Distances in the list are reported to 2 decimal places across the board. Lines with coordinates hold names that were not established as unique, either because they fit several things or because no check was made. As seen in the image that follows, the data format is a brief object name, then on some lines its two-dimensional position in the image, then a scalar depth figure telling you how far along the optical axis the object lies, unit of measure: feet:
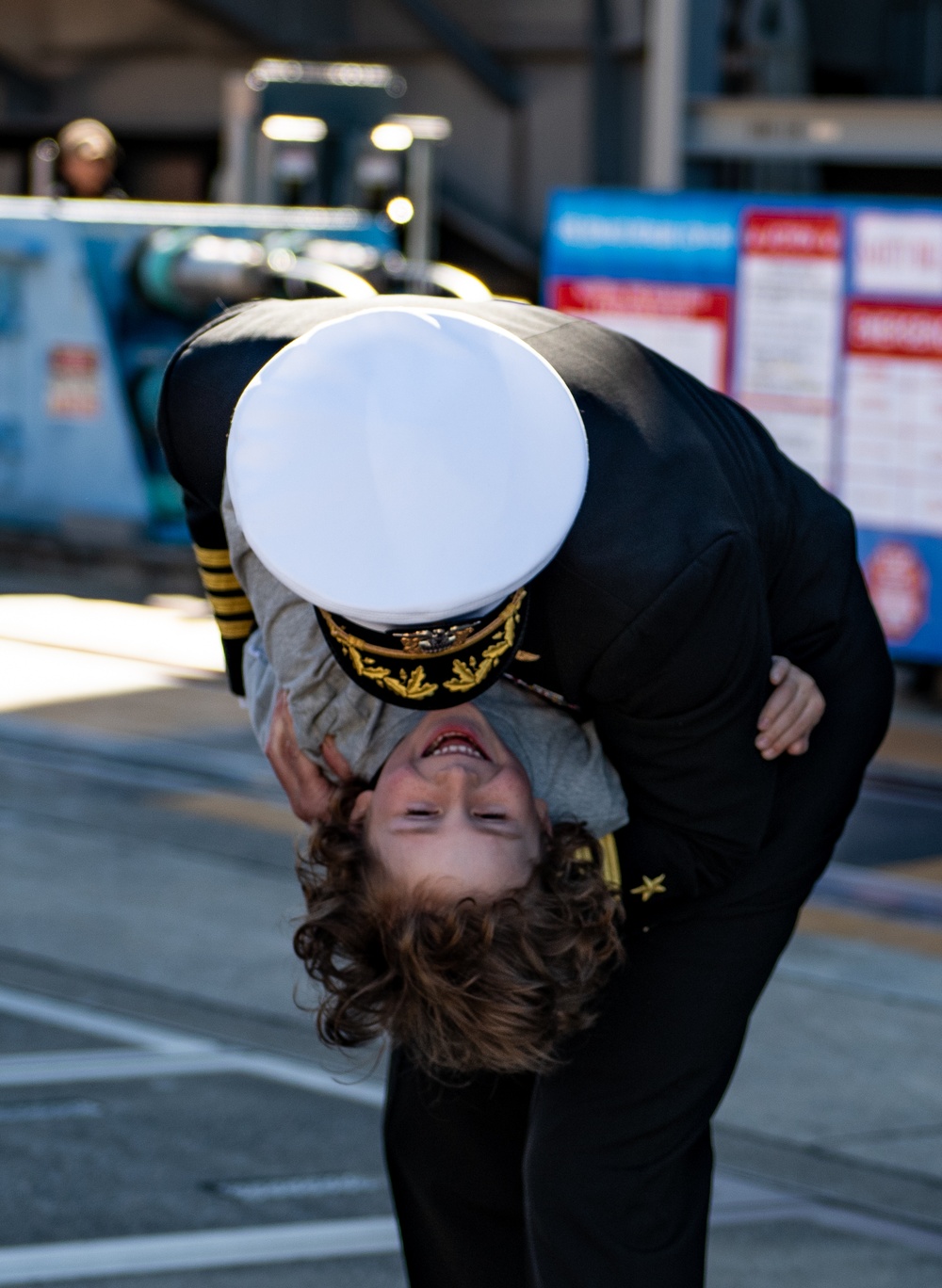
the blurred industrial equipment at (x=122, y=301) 60.85
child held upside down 14.21
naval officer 13.44
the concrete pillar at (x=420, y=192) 67.00
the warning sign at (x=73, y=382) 63.51
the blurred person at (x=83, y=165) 68.03
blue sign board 44.86
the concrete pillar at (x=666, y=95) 50.80
